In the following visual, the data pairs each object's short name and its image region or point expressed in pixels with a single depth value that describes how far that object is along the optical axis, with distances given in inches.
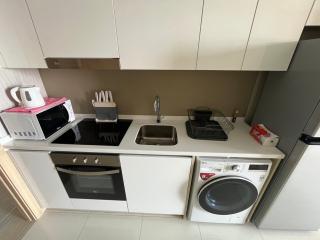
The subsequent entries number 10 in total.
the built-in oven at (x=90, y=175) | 48.1
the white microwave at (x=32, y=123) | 47.0
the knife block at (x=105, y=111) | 62.1
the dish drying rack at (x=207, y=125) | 52.6
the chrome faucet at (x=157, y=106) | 59.6
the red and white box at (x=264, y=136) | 46.9
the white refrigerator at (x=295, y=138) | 37.3
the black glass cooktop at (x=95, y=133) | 50.8
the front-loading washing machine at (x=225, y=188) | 45.1
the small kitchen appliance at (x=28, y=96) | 47.7
